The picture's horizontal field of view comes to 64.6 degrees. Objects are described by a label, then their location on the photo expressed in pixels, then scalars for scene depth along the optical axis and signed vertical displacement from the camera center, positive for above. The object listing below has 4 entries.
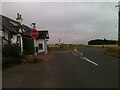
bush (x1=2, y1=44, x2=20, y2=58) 8.49 -0.64
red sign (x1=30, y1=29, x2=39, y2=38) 9.25 +1.05
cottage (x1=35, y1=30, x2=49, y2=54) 20.33 +0.37
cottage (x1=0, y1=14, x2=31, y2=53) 11.87 +1.54
